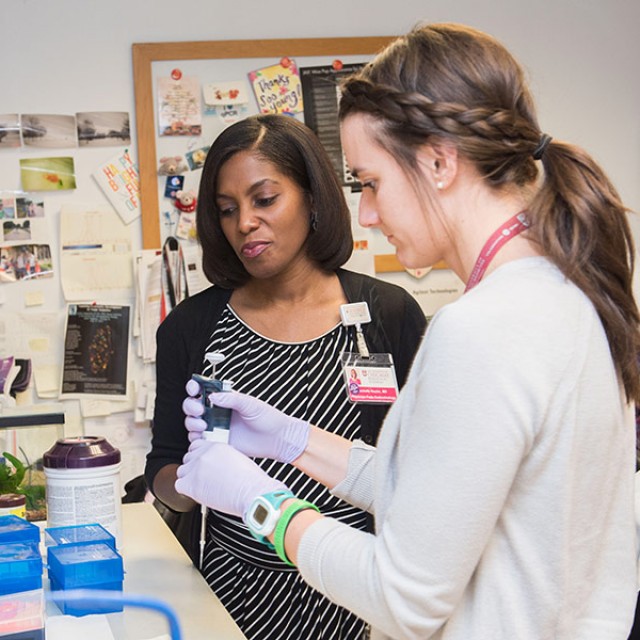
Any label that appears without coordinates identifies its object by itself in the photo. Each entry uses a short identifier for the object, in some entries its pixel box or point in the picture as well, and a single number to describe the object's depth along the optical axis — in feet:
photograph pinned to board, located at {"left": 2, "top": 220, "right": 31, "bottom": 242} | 9.41
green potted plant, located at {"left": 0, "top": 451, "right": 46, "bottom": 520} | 5.17
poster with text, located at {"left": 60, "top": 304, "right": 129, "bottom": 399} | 9.53
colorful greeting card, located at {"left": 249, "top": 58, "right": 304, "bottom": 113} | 9.95
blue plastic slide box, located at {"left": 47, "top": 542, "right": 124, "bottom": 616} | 3.77
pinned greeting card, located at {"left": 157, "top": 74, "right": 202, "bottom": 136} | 9.71
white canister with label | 4.31
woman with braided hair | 2.61
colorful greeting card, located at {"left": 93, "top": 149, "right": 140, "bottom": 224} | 9.62
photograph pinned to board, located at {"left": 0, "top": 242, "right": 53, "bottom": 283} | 9.39
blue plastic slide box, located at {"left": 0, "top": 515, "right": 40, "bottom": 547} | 3.93
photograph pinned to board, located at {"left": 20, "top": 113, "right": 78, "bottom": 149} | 9.41
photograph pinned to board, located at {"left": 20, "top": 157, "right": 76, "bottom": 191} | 9.43
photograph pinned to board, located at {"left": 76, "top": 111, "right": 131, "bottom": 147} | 9.57
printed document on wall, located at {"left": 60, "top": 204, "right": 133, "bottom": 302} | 9.56
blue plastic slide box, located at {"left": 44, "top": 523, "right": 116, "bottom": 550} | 4.06
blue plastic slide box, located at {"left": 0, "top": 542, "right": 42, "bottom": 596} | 3.29
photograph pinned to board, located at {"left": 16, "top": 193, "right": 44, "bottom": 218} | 9.44
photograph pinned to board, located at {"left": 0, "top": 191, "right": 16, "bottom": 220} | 9.39
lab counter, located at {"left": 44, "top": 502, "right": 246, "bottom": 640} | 3.73
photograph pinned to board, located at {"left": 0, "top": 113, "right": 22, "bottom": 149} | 9.34
